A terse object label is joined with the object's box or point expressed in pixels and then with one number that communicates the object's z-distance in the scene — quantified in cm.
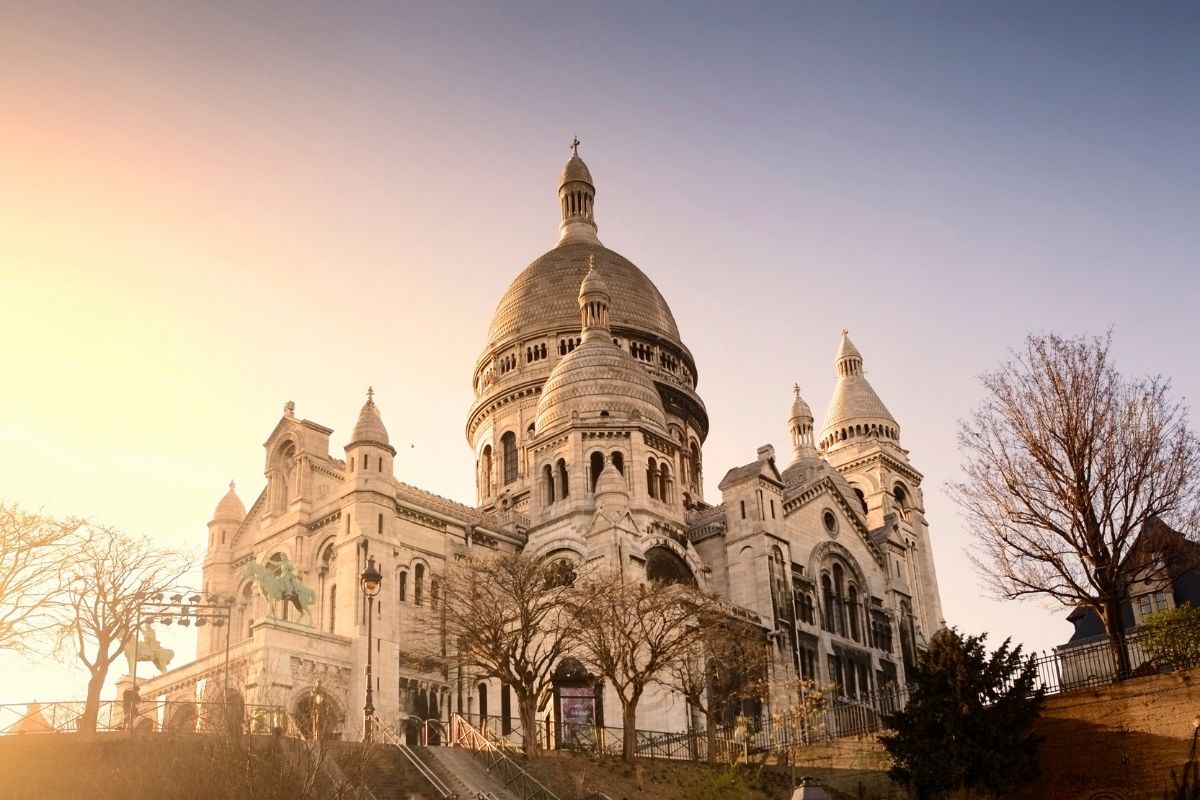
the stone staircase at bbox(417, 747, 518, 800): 3181
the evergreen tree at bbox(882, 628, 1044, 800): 3184
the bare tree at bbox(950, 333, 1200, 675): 3416
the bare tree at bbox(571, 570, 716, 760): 4138
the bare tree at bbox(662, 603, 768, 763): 4428
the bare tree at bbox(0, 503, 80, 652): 4100
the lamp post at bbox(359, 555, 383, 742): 3338
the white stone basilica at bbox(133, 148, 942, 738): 4972
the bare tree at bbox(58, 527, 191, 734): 4341
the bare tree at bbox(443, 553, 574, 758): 4172
